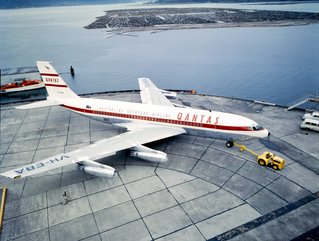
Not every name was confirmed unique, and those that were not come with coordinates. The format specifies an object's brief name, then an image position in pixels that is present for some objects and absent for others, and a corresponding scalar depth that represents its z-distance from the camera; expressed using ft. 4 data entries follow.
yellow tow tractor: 93.50
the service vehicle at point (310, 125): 118.48
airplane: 87.56
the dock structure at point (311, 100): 139.68
